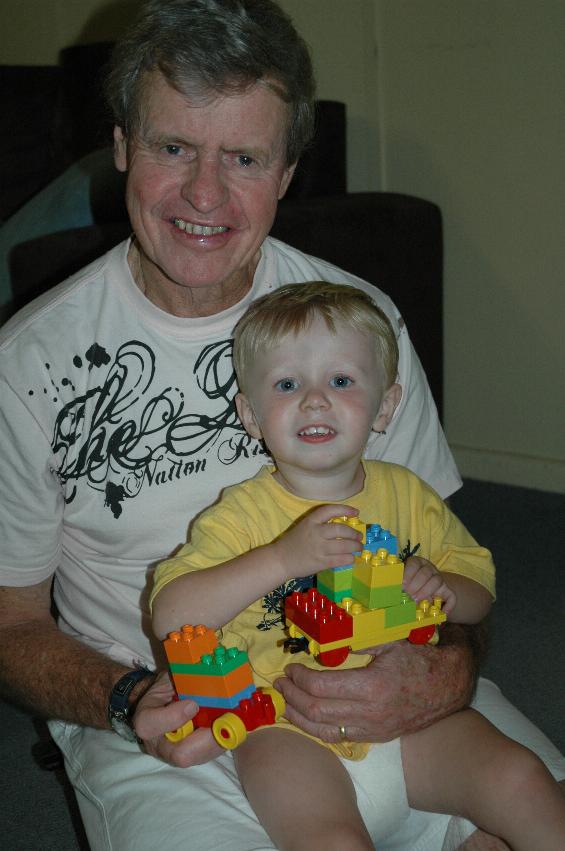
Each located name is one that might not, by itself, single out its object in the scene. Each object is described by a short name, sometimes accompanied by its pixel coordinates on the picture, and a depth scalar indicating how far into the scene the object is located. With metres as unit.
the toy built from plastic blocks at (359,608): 1.04
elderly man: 1.21
